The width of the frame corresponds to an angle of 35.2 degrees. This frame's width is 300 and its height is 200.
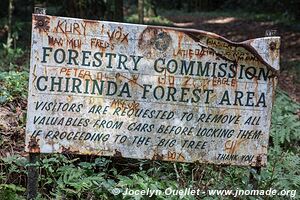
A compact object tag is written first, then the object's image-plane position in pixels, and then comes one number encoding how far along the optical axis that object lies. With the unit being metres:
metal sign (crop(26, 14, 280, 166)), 3.86
